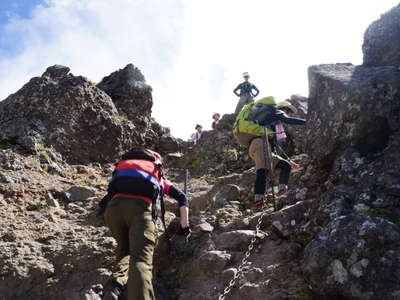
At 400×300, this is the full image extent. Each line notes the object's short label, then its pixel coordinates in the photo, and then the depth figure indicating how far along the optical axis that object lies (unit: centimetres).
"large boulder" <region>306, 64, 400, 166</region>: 593
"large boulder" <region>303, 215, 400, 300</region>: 388
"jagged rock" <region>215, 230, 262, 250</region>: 600
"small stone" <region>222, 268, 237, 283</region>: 531
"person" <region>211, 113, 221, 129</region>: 2151
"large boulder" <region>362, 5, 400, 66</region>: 727
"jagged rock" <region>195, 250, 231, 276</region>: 563
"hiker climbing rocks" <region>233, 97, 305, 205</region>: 777
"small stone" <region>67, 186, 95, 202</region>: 870
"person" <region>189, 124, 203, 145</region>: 2127
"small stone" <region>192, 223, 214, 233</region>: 654
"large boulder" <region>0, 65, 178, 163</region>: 1241
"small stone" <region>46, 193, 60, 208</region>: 820
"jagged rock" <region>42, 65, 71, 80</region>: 1489
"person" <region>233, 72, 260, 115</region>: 1833
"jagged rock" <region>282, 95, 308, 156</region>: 1370
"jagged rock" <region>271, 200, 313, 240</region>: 579
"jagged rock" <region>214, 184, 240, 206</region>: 869
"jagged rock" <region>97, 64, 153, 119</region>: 1747
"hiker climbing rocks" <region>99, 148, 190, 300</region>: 451
